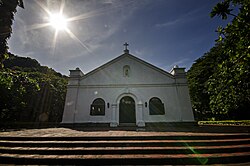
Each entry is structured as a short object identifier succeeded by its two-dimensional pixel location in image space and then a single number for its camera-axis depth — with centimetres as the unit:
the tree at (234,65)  434
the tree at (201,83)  2355
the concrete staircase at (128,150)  430
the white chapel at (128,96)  1212
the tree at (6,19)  766
